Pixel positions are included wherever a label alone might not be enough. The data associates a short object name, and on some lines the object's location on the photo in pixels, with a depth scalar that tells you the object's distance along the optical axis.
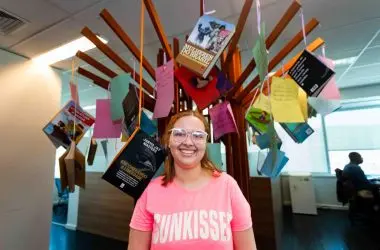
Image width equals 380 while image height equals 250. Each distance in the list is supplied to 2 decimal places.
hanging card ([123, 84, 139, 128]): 0.96
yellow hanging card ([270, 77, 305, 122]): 0.85
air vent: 1.63
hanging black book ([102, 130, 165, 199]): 0.82
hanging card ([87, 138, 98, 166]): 1.31
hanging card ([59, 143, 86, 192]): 1.12
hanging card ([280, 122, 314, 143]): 1.10
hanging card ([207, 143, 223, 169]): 0.97
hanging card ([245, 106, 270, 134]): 1.05
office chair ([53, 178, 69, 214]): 5.66
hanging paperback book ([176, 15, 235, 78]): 0.89
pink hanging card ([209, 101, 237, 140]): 1.00
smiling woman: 0.69
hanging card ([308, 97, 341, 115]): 1.04
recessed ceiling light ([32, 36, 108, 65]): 2.04
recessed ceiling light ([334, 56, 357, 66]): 2.82
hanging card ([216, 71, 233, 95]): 1.02
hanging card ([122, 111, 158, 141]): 1.06
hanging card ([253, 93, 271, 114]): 0.92
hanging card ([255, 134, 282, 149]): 1.08
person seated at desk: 3.80
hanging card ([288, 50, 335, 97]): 0.88
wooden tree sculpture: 0.97
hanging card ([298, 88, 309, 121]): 0.99
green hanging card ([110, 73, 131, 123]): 0.99
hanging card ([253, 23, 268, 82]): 0.80
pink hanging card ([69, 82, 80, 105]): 1.32
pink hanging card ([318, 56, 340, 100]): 1.02
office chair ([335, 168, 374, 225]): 3.87
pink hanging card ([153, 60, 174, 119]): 0.97
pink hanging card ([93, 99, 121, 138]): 1.12
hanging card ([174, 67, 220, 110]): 1.00
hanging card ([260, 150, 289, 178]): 0.98
